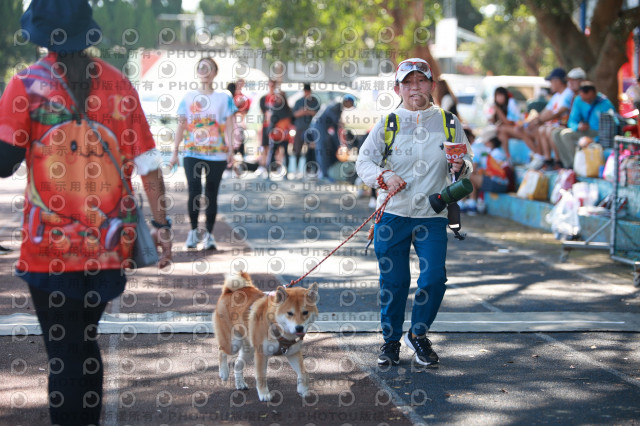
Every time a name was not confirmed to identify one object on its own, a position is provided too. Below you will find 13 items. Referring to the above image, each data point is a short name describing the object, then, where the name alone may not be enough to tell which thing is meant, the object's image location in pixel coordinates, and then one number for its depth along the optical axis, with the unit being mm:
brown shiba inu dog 5422
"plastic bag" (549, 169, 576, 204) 13578
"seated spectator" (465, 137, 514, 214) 16109
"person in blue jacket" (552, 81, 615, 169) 14328
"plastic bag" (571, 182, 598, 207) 12625
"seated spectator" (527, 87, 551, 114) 20516
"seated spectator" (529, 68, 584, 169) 15484
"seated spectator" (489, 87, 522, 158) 17109
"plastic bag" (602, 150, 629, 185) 11102
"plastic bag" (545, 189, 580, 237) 12406
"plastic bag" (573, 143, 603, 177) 13477
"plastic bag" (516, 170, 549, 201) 14773
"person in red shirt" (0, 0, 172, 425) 3844
